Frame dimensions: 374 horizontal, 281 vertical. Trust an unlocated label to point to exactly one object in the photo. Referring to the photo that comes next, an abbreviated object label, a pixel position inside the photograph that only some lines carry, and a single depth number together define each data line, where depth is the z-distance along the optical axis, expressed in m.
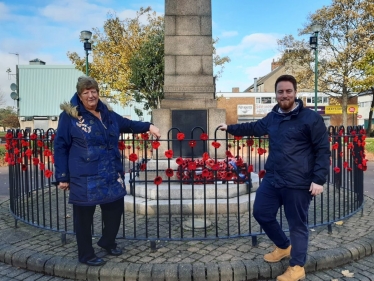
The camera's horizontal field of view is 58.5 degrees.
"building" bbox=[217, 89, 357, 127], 44.88
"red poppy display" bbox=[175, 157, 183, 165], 3.72
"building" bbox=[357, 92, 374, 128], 50.03
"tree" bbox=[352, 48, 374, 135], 23.08
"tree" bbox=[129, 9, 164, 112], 17.64
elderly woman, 3.15
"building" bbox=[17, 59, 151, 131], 37.09
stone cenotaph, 6.96
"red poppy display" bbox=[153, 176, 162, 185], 3.73
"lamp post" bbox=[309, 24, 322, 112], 15.36
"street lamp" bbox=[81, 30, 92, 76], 14.74
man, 2.95
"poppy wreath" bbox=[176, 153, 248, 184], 3.74
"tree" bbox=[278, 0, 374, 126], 24.17
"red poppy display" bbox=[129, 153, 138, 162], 3.84
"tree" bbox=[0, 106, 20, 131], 43.97
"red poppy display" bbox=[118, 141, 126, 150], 4.06
